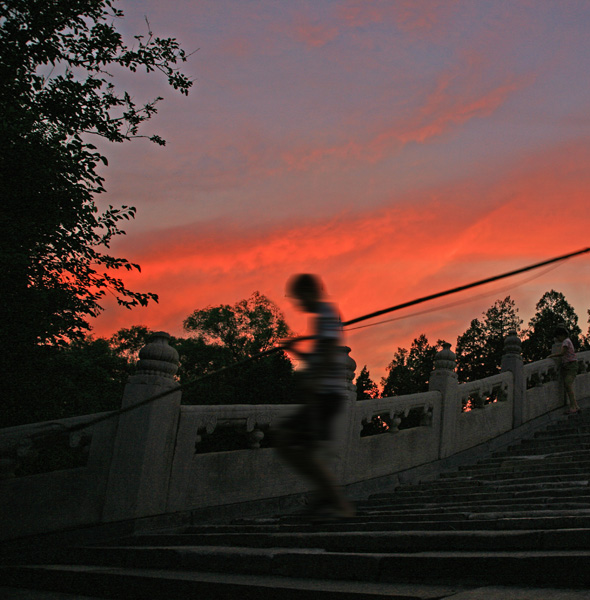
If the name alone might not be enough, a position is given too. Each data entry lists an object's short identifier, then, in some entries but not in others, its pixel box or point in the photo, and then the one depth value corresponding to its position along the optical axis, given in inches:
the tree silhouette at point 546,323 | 1656.0
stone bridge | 122.0
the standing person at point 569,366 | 481.1
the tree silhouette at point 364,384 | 1496.2
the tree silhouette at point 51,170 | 344.8
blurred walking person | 153.8
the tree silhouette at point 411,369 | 2007.6
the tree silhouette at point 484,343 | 1763.0
